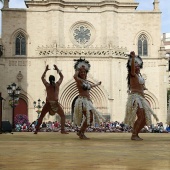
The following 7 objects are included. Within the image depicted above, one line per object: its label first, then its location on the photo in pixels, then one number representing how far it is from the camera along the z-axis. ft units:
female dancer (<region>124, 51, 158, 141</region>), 35.58
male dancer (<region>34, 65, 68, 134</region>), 47.57
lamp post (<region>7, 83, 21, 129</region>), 89.76
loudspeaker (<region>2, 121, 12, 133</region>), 57.77
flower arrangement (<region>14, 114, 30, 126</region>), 117.50
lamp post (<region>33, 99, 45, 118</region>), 125.31
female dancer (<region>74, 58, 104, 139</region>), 38.07
